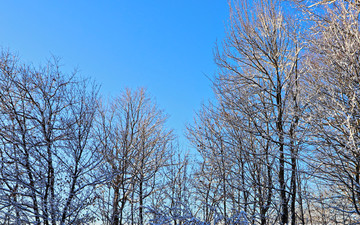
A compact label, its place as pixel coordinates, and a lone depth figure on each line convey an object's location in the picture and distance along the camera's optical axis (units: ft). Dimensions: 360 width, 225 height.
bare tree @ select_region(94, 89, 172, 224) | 34.34
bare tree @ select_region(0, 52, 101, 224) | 21.84
